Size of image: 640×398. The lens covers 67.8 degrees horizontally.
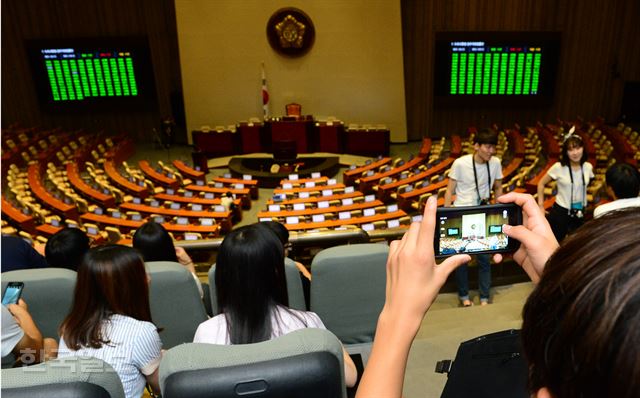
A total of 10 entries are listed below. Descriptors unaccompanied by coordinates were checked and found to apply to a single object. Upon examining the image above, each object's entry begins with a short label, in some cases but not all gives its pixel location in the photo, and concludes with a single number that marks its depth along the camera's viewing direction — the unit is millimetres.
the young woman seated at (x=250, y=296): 1680
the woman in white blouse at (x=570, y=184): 3661
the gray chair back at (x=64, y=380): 957
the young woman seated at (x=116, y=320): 1731
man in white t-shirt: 3684
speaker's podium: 12320
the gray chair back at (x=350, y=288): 2352
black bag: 1218
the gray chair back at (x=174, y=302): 2348
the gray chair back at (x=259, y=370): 1013
